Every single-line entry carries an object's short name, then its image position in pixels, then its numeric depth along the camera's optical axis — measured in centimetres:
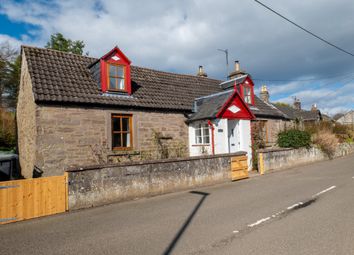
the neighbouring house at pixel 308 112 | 4597
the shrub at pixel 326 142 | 1953
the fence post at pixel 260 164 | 1387
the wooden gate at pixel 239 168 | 1225
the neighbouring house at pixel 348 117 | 7126
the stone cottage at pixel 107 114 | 1105
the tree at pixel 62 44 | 3693
